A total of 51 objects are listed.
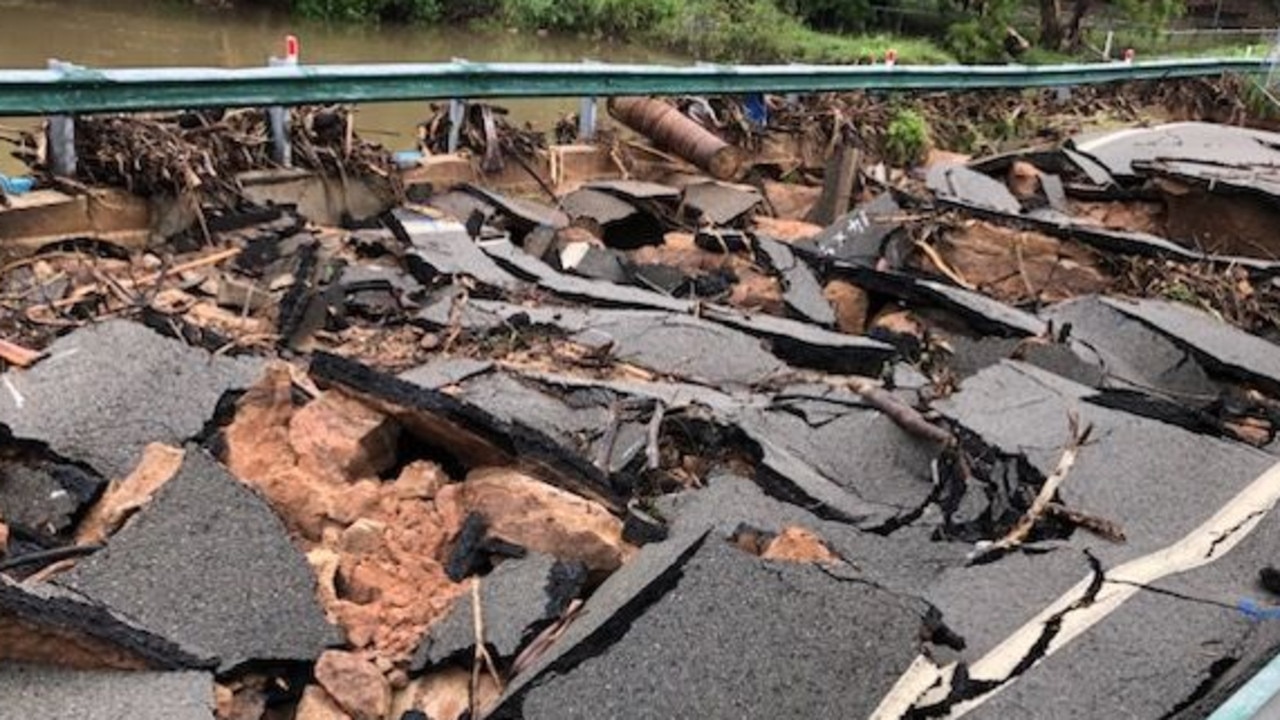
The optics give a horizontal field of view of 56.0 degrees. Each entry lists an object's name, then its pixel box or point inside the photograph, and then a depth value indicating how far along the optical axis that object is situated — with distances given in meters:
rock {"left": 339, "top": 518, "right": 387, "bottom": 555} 4.09
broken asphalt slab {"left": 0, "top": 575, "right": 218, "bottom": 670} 3.18
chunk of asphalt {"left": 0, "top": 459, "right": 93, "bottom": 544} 3.95
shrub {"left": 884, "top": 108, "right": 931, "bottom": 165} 11.33
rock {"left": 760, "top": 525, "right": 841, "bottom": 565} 4.06
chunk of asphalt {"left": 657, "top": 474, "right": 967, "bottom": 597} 4.35
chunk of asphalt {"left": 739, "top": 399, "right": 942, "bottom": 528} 4.95
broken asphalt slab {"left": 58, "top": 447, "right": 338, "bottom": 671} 3.53
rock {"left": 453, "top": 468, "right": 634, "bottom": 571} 4.09
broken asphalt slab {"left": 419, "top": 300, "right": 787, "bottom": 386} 6.07
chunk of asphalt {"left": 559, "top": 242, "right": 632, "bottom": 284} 7.52
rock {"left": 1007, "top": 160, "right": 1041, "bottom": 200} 10.22
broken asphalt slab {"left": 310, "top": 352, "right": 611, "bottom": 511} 4.50
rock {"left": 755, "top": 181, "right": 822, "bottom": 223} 10.05
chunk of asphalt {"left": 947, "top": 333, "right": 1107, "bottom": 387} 6.37
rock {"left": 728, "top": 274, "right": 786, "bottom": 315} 7.39
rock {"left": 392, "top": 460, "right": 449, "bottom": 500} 4.41
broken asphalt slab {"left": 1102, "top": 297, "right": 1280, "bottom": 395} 6.71
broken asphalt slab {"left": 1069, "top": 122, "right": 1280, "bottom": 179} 10.64
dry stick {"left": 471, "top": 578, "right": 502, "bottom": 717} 3.54
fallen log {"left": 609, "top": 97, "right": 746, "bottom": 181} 9.94
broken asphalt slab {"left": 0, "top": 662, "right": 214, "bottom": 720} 3.15
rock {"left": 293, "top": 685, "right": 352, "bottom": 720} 3.42
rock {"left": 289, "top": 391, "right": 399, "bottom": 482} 4.41
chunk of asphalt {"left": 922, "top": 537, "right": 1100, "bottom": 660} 3.96
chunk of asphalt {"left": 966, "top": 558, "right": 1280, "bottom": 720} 3.53
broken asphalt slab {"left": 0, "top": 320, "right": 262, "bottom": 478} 4.44
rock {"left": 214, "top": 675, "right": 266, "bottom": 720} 3.36
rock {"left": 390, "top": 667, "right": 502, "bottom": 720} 3.53
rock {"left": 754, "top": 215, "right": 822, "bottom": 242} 8.81
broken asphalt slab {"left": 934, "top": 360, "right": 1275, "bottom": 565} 4.80
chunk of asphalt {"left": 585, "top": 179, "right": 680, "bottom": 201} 8.92
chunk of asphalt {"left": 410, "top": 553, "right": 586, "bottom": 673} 3.64
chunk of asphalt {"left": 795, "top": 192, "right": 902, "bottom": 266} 8.37
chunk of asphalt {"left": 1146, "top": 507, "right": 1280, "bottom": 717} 3.58
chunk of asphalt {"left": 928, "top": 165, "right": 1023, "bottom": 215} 9.16
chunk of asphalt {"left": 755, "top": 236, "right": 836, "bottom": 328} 7.17
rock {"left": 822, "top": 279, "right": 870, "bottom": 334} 7.48
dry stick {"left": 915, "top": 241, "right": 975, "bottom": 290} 8.23
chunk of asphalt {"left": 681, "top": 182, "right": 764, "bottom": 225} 8.97
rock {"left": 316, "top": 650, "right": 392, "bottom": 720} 3.45
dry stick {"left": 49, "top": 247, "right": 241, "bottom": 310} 5.72
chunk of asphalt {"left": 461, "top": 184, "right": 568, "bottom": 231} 7.98
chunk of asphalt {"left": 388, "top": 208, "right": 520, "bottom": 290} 6.84
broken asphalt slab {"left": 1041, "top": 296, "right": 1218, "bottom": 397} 6.67
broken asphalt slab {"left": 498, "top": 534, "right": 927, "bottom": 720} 3.34
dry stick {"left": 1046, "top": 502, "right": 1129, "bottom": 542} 4.61
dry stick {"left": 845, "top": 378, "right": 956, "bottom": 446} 5.20
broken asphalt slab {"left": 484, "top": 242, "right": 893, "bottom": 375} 6.34
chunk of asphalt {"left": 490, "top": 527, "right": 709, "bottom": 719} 3.41
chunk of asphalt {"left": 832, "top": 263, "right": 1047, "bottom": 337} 6.97
